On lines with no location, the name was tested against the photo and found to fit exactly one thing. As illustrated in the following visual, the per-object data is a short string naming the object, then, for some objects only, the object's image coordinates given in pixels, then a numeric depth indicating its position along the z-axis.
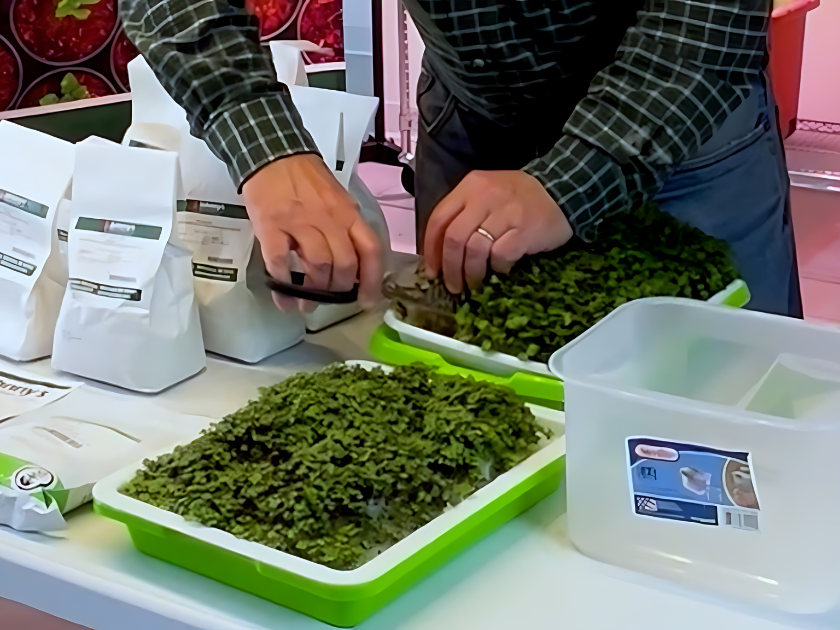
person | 0.93
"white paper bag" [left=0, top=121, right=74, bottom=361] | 1.00
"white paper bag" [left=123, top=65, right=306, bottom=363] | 1.00
